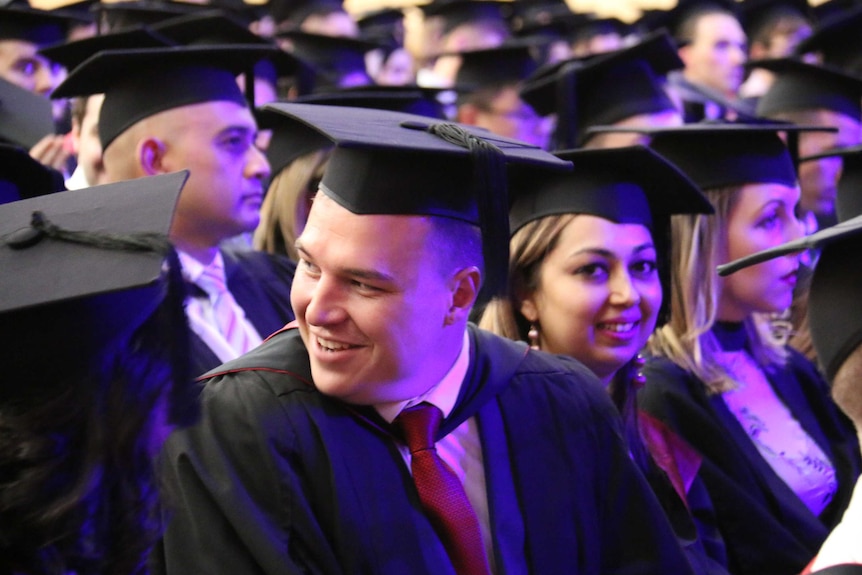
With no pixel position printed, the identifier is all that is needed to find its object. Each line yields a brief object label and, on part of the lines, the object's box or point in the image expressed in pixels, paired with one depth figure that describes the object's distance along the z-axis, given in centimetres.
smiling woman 252
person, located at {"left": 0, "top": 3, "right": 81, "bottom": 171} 494
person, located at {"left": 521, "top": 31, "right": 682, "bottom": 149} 447
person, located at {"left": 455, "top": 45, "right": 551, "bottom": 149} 579
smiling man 180
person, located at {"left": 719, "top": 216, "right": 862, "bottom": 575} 161
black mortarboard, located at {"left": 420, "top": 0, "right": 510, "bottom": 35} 772
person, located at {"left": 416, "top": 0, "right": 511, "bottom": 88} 763
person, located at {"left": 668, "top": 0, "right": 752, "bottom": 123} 725
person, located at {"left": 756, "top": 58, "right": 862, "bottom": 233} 468
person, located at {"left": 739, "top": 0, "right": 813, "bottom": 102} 799
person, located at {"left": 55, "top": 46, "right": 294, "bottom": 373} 309
